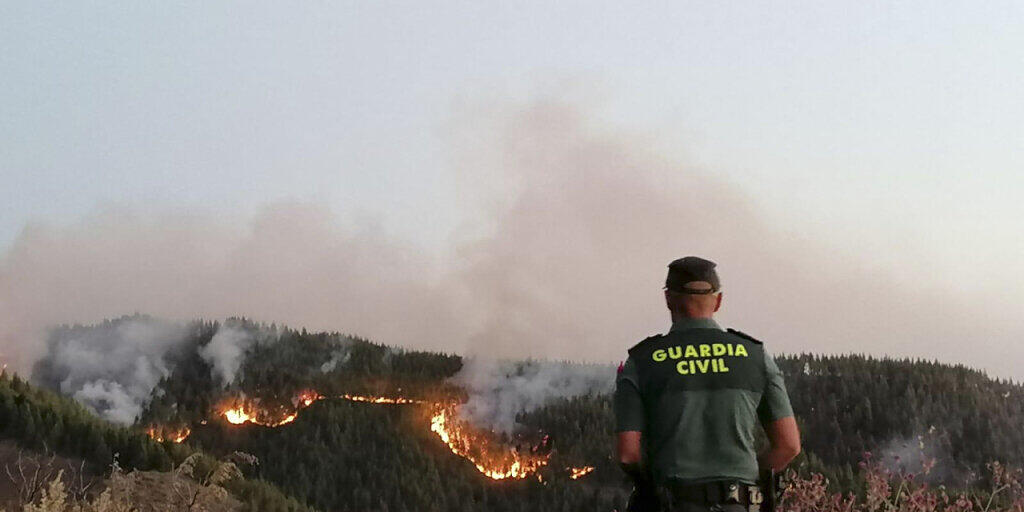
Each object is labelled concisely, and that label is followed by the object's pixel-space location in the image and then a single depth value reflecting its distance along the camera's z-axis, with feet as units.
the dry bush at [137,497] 42.39
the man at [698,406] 20.62
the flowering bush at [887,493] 44.42
